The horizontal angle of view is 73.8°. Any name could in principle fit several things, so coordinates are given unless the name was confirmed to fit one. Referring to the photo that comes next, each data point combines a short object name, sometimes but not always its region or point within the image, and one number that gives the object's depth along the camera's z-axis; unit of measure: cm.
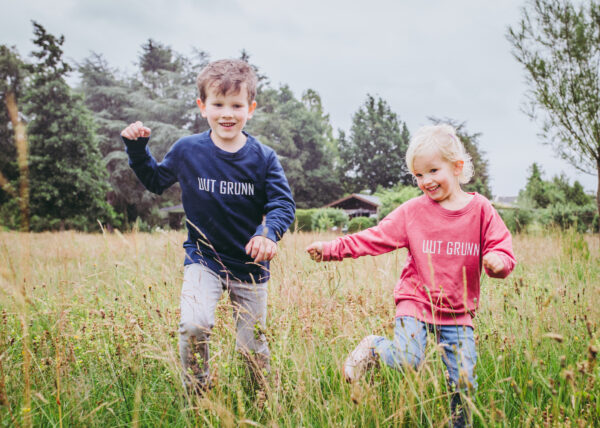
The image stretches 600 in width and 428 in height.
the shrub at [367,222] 1833
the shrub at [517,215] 1287
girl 180
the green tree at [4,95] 2608
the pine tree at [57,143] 2081
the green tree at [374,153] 4550
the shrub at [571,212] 1450
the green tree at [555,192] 2378
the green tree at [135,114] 2852
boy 227
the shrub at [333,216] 2129
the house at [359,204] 3881
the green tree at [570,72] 1063
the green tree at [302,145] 3791
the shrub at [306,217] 2339
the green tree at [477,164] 2107
